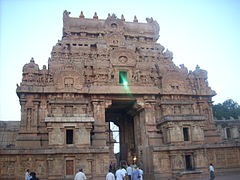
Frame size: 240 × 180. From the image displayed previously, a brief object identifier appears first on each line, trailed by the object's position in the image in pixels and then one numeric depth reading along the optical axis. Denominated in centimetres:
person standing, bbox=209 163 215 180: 1697
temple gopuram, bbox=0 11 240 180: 2061
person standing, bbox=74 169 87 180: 1150
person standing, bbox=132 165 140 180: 1351
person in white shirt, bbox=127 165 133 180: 1727
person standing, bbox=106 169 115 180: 1190
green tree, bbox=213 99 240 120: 4641
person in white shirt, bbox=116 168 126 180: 1247
